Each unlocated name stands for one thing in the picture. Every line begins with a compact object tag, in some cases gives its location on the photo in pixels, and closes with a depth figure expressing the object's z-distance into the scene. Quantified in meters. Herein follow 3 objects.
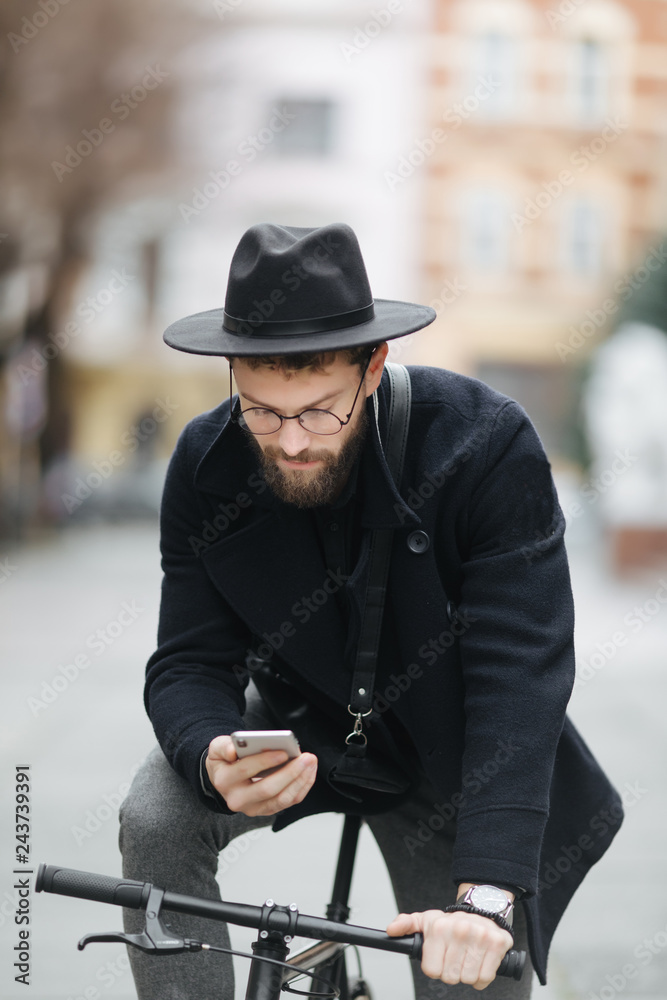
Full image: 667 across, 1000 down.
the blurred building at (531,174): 33.22
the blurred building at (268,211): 33.75
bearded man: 2.01
